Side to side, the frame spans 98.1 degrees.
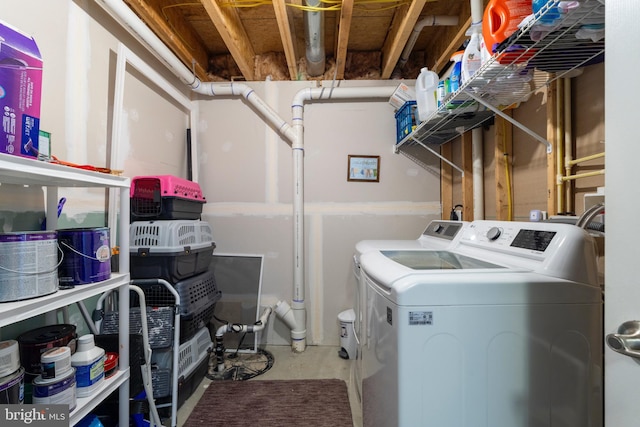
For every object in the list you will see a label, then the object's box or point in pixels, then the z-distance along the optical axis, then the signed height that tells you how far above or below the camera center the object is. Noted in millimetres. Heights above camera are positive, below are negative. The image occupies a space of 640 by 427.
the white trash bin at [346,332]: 2219 -925
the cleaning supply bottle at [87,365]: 995 -547
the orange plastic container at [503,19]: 1039 +778
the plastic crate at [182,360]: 1549 -895
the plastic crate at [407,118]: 2146 +807
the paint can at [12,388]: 809 -520
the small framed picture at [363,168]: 2555 +464
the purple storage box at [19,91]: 760 +354
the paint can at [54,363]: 893 -482
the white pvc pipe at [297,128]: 2441 +789
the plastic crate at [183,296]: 1700 -495
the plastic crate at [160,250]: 1651 -198
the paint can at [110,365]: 1129 -613
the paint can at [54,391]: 873 -561
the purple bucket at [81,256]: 977 -146
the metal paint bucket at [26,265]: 793 -148
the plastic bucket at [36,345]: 963 -457
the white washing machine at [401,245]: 1425 -168
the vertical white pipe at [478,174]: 2014 +333
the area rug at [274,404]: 1627 -1182
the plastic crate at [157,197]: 1757 +125
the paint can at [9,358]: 818 -430
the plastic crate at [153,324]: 1512 -598
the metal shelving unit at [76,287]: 767 -249
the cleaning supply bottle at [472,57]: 1314 +775
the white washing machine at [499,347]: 835 -387
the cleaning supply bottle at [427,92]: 1859 +856
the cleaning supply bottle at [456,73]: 1470 +783
